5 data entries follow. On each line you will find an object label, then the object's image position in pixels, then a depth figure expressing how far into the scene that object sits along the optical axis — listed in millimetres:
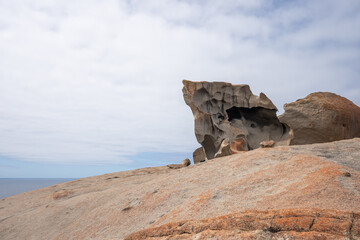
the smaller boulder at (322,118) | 13703
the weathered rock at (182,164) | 17820
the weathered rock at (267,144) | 10023
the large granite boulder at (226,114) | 18078
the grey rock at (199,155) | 20234
